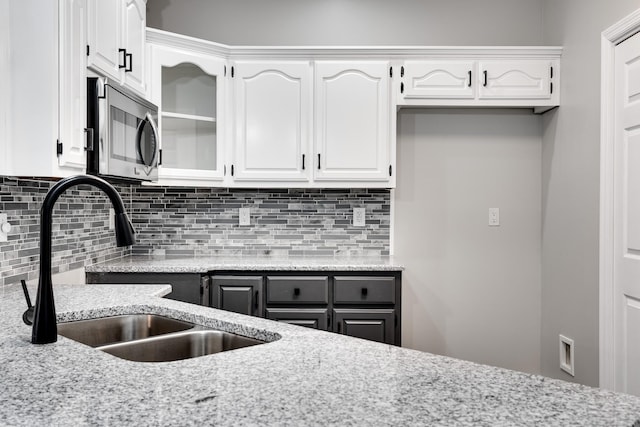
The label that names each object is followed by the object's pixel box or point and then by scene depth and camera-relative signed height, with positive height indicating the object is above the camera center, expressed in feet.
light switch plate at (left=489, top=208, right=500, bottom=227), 10.78 -0.07
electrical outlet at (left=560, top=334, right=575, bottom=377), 9.34 -2.69
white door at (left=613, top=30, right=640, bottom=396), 7.50 -0.06
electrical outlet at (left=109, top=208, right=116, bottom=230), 9.72 -0.12
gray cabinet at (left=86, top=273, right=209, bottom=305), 8.59 -1.19
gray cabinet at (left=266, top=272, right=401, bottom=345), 8.76 -1.57
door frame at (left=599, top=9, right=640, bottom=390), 8.09 +0.12
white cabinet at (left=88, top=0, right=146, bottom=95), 6.79 +2.61
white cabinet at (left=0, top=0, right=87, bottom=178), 5.75 +1.40
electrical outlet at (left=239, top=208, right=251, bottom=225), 10.78 -0.08
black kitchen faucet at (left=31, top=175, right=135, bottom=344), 3.48 -0.22
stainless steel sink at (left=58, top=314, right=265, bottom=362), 4.30 -1.13
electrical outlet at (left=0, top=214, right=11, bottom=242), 6.29 -0.21
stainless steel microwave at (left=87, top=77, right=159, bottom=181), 6.45 +1.12
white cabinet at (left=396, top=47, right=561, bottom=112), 9.84 +2.73
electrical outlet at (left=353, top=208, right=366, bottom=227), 10.77 -0.09
